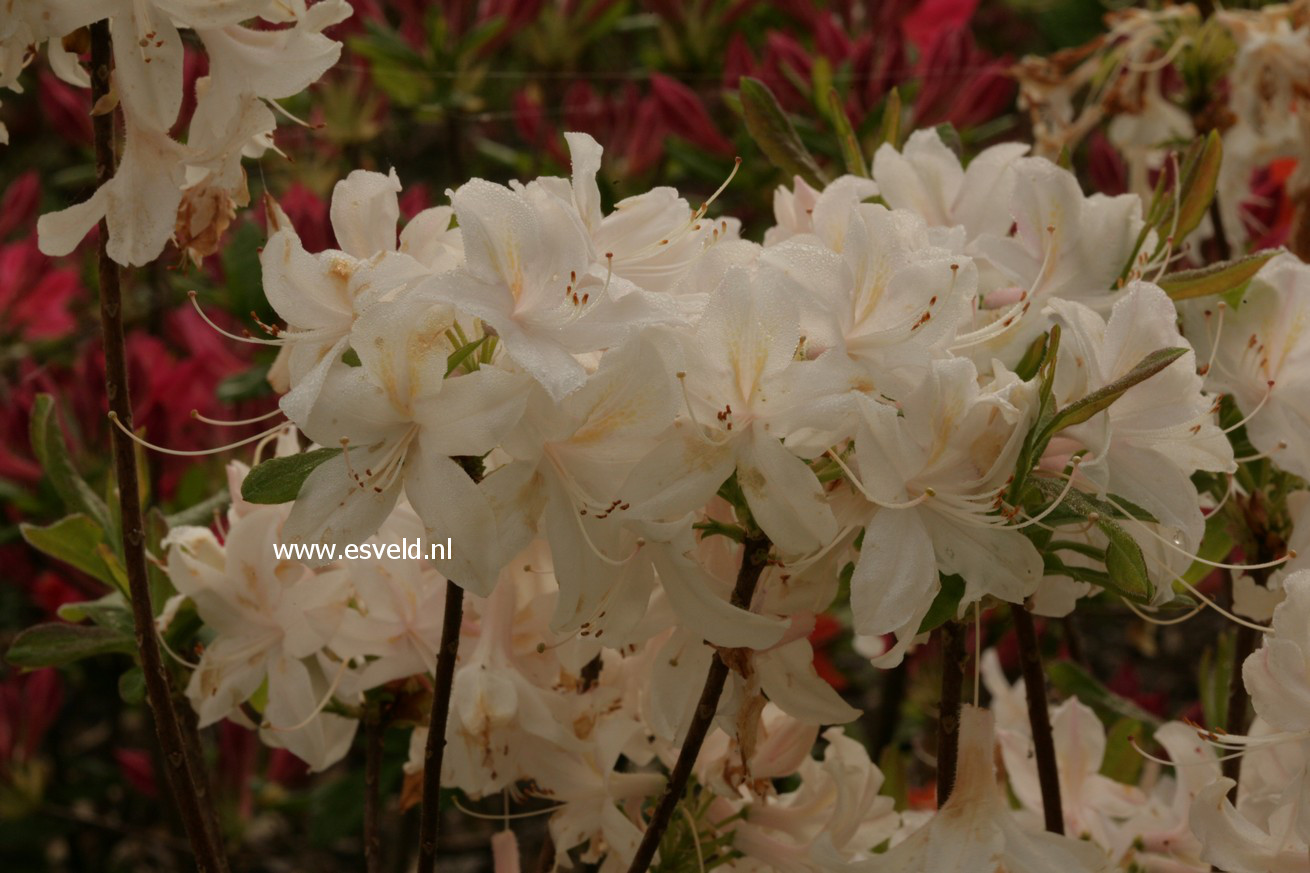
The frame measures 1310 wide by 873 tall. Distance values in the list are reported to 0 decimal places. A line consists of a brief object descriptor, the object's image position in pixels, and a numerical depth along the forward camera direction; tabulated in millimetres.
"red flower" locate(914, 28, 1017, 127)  1542
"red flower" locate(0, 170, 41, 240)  1961
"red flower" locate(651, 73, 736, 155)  1575
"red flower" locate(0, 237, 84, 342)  1855
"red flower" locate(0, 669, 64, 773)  1731
